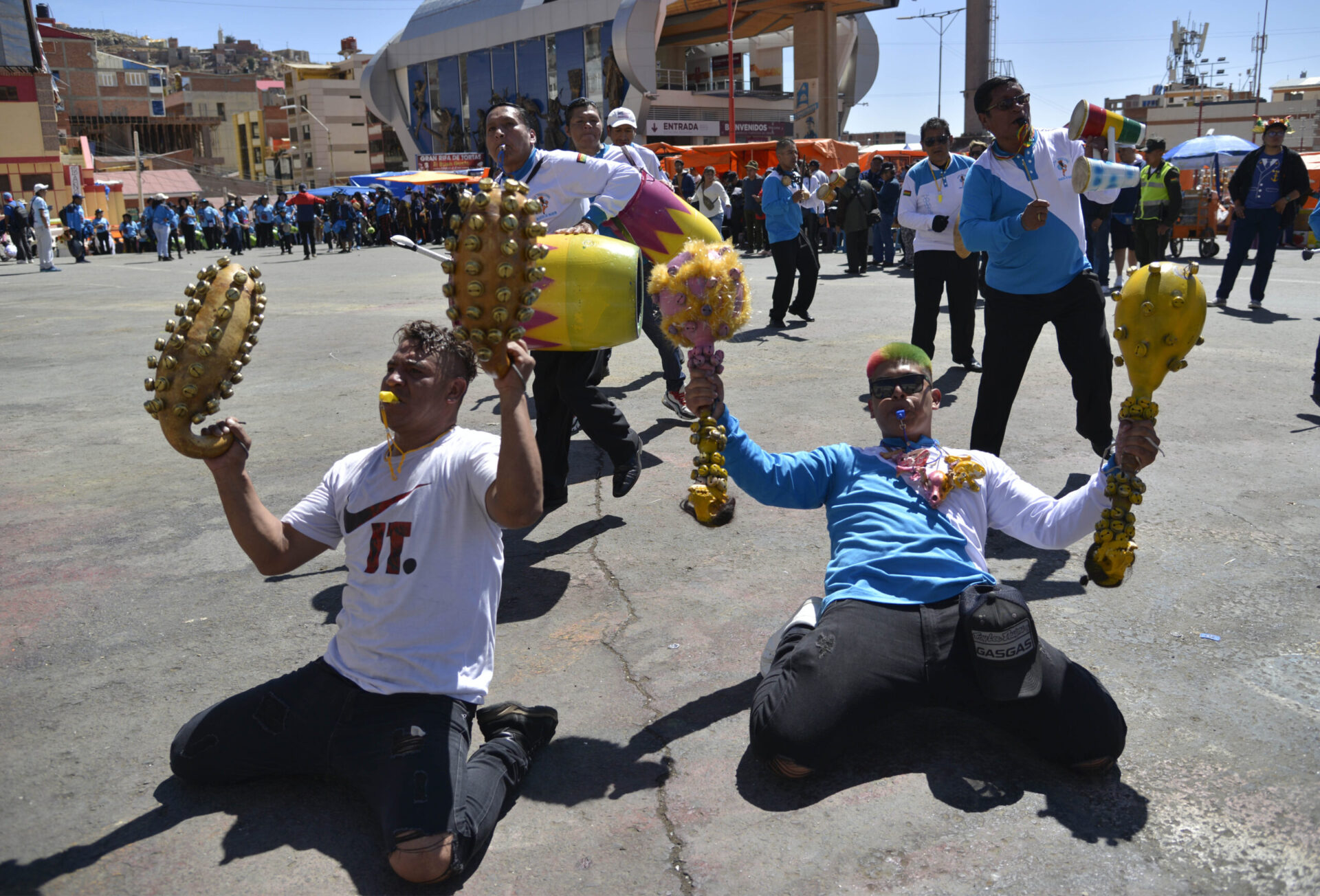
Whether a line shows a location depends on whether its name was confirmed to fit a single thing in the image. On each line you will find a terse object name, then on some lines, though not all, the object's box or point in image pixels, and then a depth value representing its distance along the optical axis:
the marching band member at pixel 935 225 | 7.78
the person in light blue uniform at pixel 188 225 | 33.50
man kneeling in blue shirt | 2.78
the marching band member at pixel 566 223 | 5.05
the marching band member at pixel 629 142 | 7.41
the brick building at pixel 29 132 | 43.53
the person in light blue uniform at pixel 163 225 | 28.27
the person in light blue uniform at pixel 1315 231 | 6.88
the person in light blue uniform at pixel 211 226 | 34.53
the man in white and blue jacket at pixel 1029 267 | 4.96
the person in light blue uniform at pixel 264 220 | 33.50
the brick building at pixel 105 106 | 89.88
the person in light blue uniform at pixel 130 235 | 34.88
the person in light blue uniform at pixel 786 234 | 10.73
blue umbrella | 20.53
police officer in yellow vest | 13.71
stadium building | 54.81
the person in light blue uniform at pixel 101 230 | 34.41
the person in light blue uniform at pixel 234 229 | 32.00
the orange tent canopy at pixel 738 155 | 27.80
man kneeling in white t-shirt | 2.71
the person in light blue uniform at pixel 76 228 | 27.31
